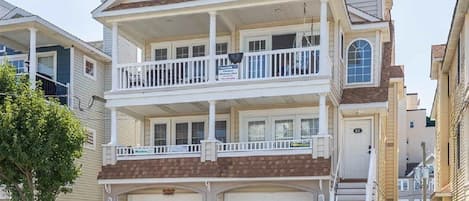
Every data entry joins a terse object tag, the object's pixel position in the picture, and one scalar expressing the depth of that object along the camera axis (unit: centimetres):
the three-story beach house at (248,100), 1575
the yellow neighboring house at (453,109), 1459
